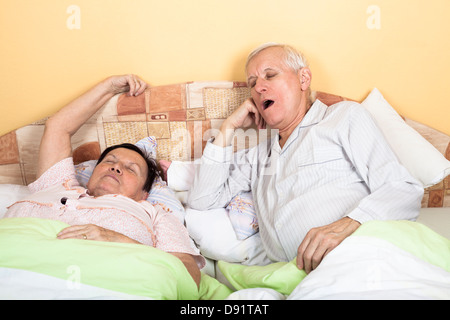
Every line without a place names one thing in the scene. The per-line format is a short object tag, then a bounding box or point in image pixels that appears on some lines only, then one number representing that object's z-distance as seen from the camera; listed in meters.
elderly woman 1.27
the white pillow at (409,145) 1.58
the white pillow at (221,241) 1.45
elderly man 1.22
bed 0.92
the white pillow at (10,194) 1.53
